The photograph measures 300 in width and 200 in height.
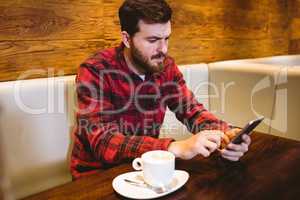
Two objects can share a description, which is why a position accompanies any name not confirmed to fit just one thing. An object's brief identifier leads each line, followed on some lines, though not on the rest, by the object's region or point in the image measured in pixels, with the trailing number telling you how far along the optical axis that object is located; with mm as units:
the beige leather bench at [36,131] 1354
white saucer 764
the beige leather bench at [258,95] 1854
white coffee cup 762
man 1064
